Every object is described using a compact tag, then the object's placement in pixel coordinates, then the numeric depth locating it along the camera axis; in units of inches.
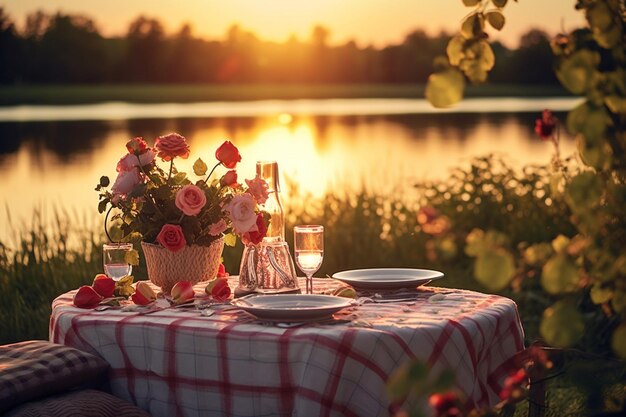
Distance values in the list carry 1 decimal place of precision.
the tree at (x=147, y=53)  2171.5
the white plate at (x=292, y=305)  115.5
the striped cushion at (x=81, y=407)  117.9
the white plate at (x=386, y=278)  136.7
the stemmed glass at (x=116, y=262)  138.4
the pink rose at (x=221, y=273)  150.5
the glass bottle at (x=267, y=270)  137.9
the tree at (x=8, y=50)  1964.8
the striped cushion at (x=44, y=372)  119.1
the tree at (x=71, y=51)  2106.3
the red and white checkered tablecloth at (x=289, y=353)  111.0
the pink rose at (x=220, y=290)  134.7
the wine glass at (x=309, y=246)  130.3
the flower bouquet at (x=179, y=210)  135.6
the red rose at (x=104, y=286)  135.4
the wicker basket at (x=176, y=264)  138.6
